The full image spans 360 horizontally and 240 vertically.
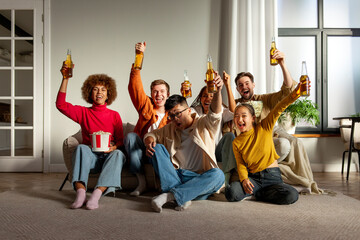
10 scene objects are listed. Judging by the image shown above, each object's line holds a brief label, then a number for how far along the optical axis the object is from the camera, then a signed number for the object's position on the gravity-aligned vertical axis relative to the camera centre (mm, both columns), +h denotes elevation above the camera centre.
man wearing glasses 1769 -207
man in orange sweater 2189 +31
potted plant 3504 +62
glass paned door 3770 +418
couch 2285 -409
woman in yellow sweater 1938 -242
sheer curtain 3713 +979
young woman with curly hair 1916 -114
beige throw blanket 2230 -353
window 4066 +946
